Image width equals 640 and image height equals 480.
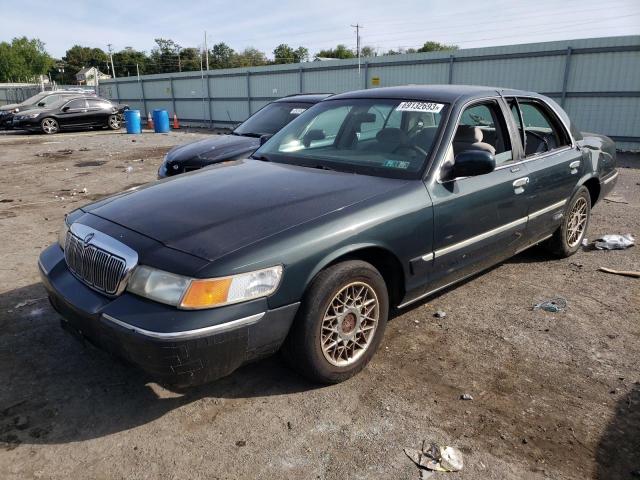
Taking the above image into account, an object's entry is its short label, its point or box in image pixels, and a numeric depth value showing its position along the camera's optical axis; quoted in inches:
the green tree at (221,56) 3609.7
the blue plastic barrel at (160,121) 809.5
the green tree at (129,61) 3747.5
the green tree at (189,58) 3772.1
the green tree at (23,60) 3361.2
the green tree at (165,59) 3794.3
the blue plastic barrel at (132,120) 791.5
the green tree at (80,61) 4202.8
